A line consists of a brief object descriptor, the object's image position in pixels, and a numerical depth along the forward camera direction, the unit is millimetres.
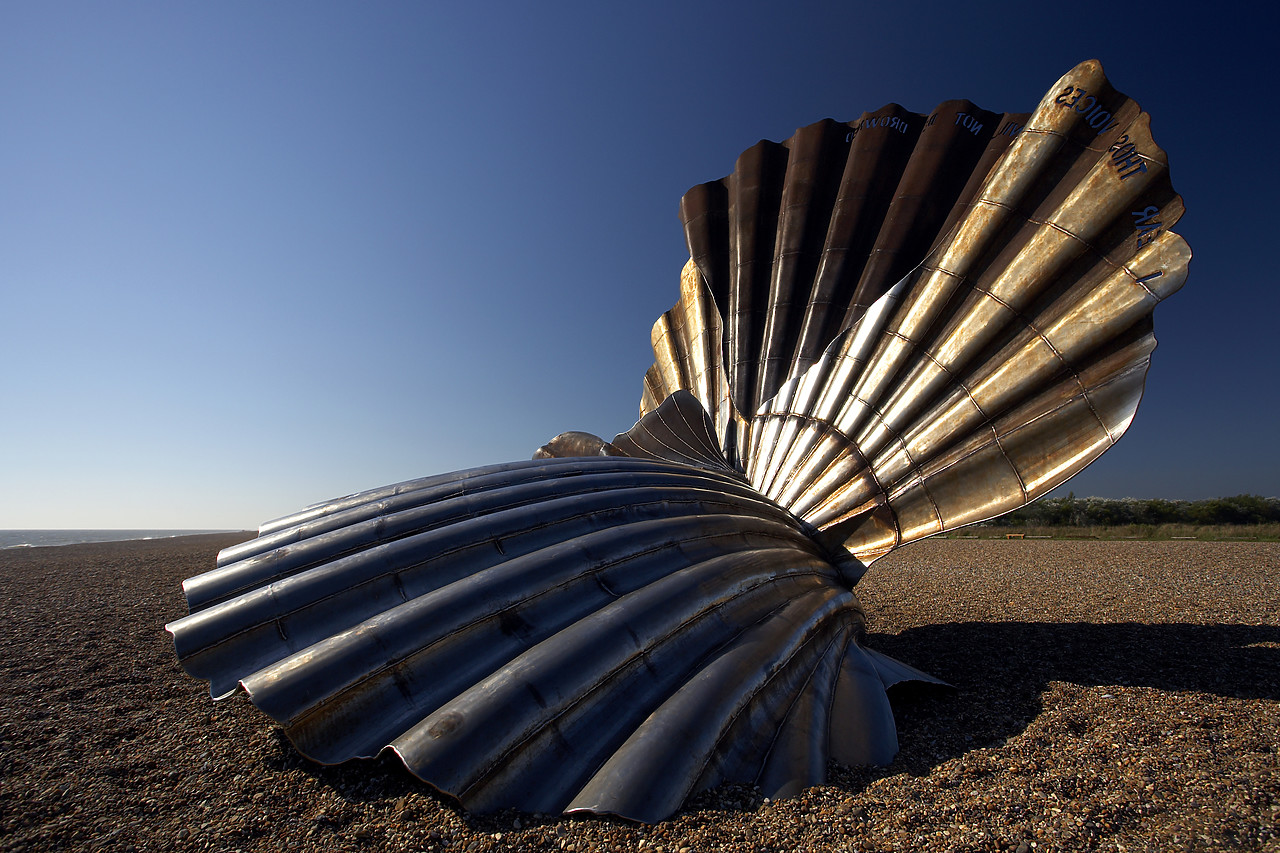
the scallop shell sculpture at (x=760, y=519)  2973
